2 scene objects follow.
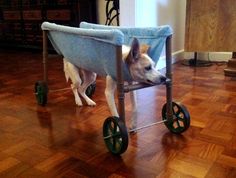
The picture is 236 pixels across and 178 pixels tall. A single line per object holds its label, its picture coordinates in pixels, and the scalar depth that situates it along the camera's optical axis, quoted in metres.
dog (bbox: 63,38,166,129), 1.31
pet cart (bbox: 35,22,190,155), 1.24
